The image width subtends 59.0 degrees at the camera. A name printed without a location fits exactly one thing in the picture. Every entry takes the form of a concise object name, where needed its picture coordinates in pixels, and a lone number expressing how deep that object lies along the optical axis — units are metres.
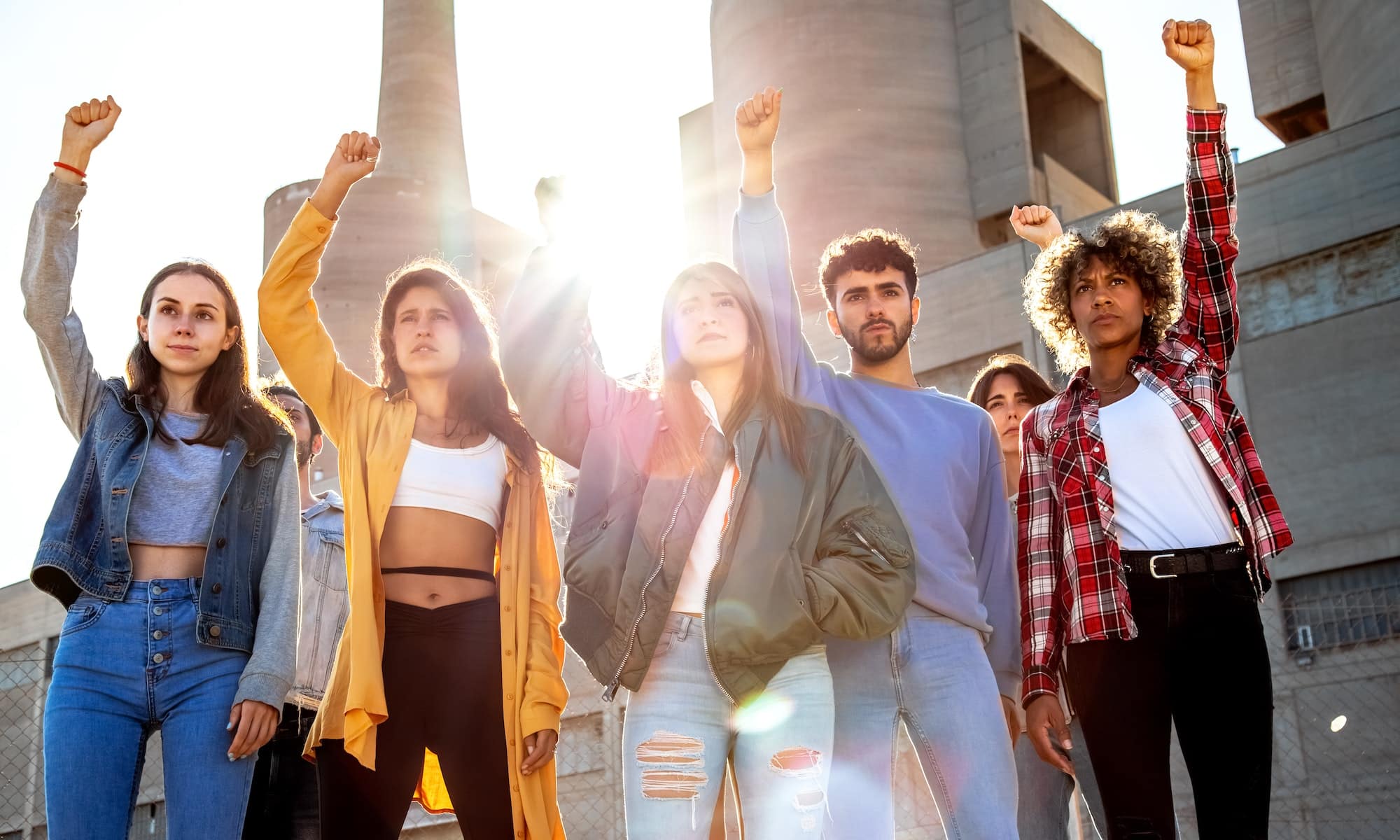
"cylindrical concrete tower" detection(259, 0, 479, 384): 27.77
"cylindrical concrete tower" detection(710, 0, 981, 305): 22.05
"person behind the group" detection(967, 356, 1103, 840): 4.13
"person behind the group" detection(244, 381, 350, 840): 4.41
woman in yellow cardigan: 3.32
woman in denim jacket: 3.03
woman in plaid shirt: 3.11
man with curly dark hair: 3.20
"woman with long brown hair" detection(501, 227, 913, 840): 2.82
